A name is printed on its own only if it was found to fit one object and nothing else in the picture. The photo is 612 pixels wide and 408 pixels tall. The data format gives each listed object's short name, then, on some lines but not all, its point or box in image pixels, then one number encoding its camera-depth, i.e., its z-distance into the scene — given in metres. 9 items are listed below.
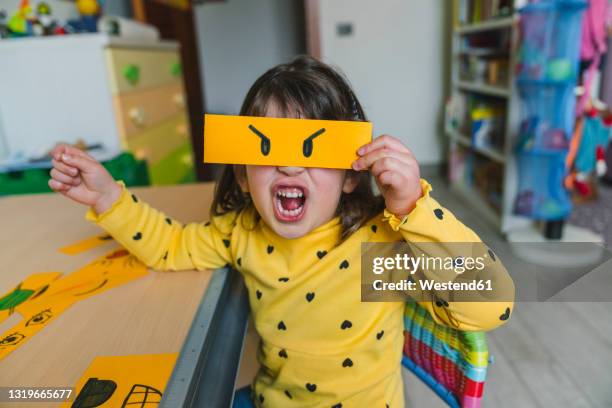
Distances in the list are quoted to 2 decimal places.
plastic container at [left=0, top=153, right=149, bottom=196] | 1.38
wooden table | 0.47
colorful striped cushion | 0.58
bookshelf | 2.16
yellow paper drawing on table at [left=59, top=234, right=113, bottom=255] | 0.76
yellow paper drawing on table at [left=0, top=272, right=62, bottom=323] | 0.58
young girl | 0.62
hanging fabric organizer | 1.76
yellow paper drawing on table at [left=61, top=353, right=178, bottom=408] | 0.42
